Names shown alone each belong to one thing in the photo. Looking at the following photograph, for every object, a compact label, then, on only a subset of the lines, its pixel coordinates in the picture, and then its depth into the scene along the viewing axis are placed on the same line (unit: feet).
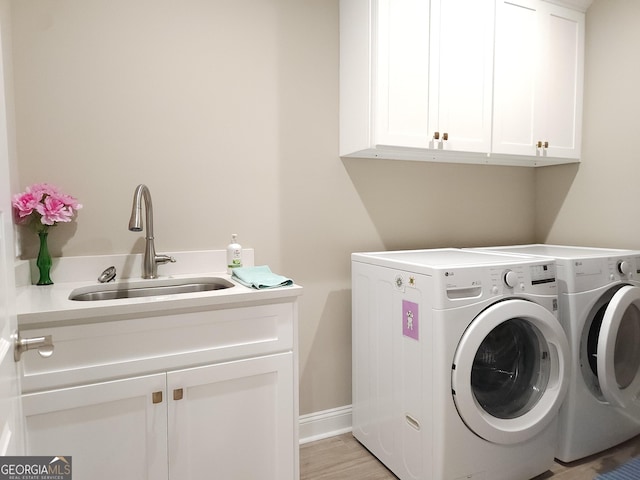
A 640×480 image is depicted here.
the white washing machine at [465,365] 5.21
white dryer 6.18
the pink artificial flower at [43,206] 5.00
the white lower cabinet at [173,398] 4.11
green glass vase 5.21
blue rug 6.03
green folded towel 5.13
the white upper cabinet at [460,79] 6.30
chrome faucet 5.49
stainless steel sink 5.43
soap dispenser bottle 6.12
